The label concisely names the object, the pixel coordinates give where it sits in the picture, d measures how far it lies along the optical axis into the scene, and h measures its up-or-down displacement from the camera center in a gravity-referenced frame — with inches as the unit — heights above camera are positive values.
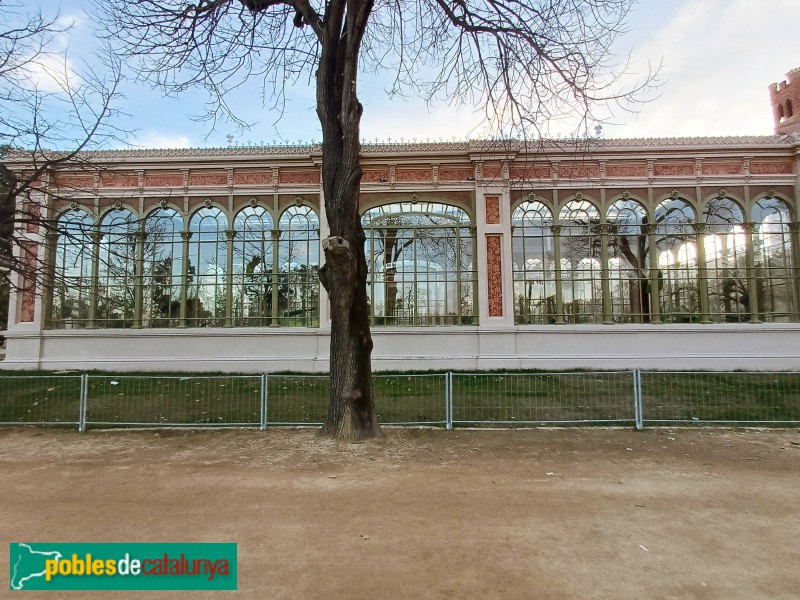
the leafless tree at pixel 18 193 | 294.4 +92.5
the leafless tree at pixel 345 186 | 278.7 +86.6
